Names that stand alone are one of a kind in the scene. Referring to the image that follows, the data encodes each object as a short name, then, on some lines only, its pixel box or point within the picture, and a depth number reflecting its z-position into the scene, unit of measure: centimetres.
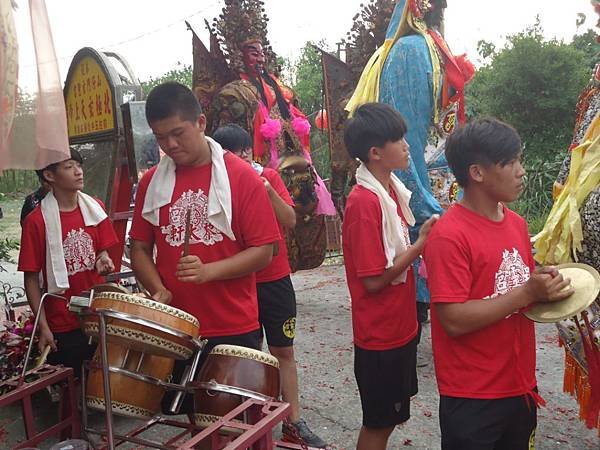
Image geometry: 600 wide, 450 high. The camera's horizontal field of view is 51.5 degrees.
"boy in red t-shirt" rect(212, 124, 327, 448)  325
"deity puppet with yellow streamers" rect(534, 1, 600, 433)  237
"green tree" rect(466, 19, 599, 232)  944
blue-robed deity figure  367
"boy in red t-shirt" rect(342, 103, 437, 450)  237
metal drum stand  182
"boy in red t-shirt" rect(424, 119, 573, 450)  188
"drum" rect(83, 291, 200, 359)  183
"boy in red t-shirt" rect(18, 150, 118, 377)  302
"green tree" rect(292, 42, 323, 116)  1554
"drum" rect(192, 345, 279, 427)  195
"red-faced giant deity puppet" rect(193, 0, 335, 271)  450
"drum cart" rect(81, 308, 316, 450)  176
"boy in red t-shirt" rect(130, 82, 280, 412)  230
